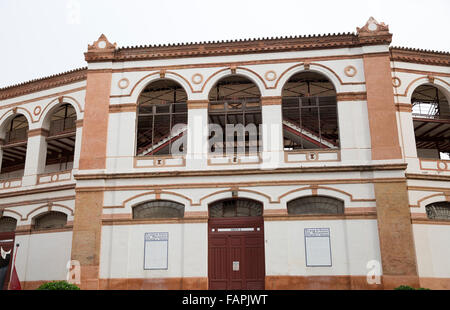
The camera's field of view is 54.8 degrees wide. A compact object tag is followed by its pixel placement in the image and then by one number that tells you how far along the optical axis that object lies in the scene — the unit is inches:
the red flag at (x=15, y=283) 790.5
